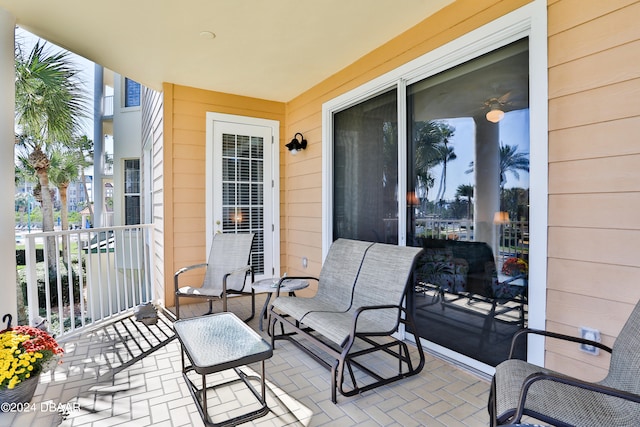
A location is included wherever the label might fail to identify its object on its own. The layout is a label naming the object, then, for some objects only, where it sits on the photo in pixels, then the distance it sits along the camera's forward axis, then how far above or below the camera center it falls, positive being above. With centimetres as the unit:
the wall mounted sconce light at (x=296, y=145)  449 +86
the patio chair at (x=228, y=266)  366 -67
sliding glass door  223 +12
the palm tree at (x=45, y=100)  440 +162
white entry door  449 +37
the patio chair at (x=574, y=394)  125 -78
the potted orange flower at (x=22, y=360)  191 -92
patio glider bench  220 -80
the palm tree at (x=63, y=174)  838 +92
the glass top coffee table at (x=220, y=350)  179 -83
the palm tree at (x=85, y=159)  903 +143
